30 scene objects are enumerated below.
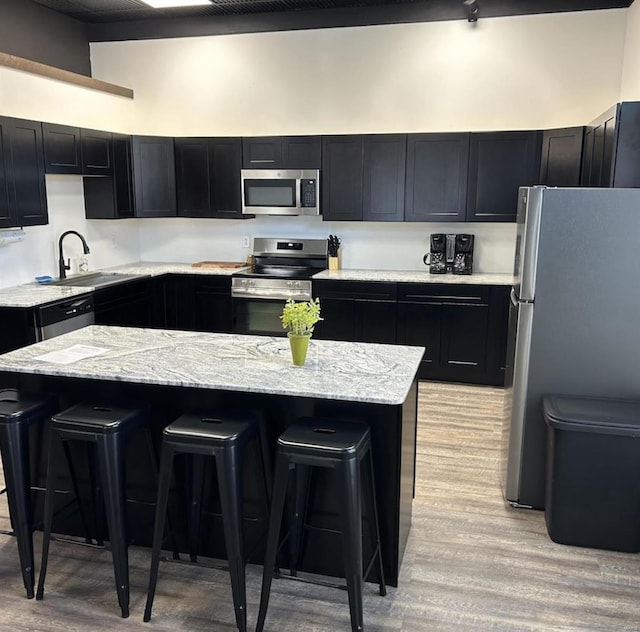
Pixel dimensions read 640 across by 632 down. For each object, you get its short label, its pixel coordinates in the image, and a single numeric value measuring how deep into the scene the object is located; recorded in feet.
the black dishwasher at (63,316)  13.52
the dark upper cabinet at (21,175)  13.69
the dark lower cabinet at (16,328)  13.19
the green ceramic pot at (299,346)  8.27
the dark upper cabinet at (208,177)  18.43
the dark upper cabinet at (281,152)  17.69
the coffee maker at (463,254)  17.33
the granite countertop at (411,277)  16.34
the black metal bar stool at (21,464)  7.86
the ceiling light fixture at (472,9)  15.67
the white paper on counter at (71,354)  8.66
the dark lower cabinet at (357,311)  16.97
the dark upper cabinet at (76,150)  15.07
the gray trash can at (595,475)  8.89
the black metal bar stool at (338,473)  6.77
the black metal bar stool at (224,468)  7.09
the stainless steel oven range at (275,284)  17.97
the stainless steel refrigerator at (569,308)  9.23
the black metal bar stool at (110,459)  7.49
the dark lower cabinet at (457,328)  16.17
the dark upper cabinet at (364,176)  17.10
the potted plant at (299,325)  8.13
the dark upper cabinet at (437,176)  16.60
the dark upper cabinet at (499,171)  16.11
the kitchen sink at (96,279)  16.24
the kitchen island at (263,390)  7.74
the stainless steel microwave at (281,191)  17.72
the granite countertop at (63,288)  13.55
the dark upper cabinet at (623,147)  10.36
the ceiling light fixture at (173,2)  14.48
